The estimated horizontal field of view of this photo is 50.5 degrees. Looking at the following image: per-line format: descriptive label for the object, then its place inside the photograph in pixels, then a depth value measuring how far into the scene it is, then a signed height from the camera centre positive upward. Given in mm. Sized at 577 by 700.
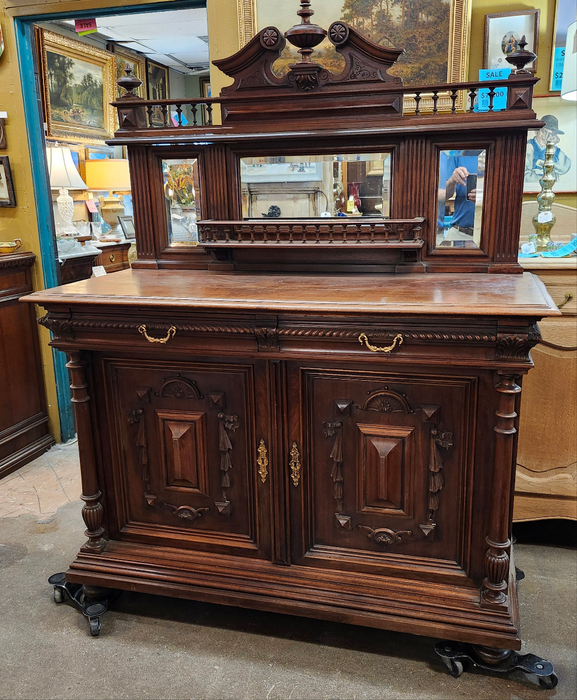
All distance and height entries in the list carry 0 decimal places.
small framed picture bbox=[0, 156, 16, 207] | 3234 +88
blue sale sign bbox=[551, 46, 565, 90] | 2613 +511
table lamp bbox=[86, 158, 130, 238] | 5297 +221
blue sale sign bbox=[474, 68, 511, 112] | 2576 +407
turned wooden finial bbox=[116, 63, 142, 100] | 2314 +432
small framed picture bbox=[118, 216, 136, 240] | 5906 -249
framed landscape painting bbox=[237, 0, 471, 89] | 2500 +663
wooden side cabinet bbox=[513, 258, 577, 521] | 2299 -859
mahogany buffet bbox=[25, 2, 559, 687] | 1793 -460
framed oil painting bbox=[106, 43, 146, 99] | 5730 +1331
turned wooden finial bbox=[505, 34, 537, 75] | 1996 +423
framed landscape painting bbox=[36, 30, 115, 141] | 4887 +938
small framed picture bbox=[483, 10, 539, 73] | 2559 +652
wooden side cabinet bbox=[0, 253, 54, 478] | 3229 -911
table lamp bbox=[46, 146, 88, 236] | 4633 +160
